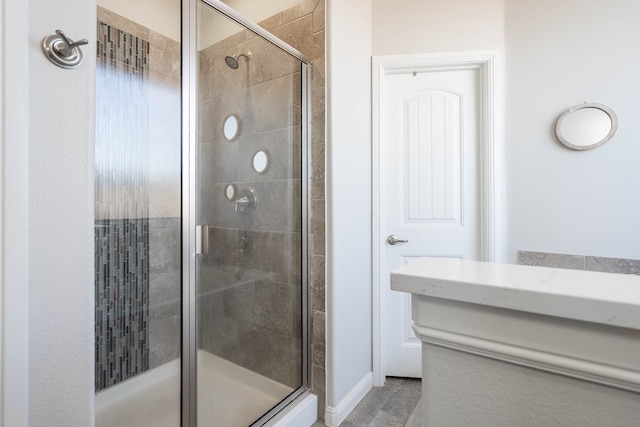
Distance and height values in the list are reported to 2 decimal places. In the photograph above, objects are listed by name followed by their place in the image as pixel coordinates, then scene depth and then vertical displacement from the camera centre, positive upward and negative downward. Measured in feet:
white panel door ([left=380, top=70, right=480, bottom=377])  6.86 +0.83
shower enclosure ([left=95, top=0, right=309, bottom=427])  3.65 -0.04
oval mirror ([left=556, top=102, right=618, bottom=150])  5.85 +1.68
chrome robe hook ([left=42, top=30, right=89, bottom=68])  2.40 +1.29
